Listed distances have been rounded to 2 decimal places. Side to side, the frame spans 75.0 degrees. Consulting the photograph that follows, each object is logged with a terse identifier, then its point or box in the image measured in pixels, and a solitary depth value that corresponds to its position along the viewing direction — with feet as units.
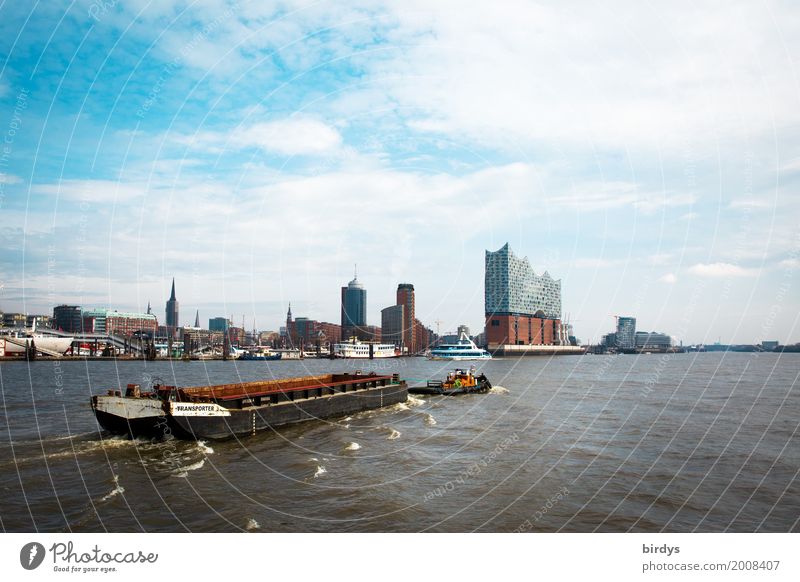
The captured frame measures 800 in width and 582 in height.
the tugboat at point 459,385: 200.13
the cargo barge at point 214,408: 94.43
